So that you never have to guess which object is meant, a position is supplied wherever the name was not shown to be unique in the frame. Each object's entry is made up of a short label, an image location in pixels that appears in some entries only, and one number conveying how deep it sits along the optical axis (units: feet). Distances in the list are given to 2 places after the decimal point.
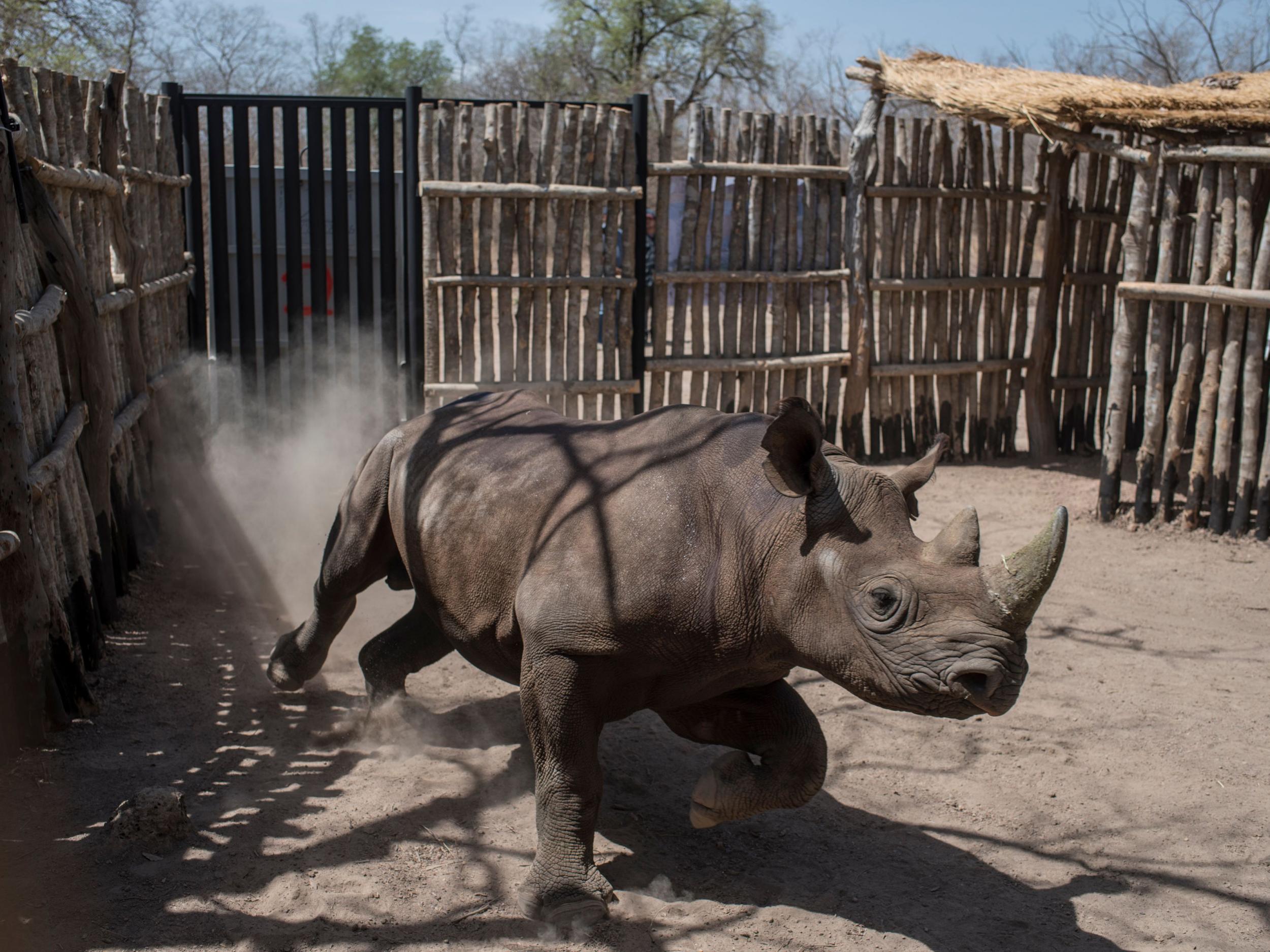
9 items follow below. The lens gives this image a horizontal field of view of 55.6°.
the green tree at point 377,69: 119.24
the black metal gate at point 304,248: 29.86
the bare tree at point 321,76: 124.57
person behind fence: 30.78
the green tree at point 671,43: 99.09
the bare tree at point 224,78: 116.67
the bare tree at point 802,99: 103.30
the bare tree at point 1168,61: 72.38
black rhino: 9.98
